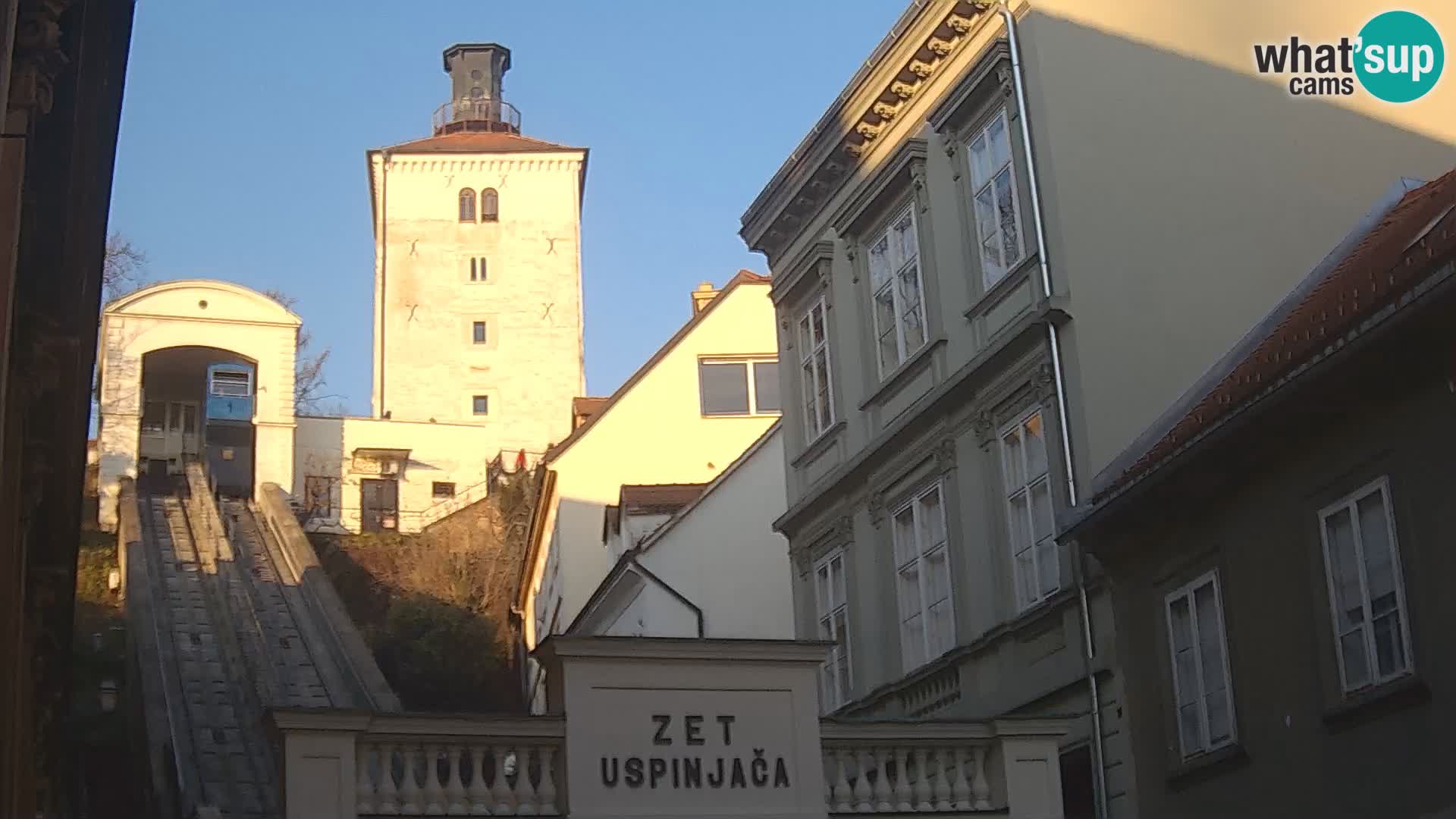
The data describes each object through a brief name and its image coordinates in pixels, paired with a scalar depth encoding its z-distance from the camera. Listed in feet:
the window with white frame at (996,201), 65.72
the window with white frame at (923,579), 70.28
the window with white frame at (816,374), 82.07
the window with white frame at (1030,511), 62.80
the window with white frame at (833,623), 79.15
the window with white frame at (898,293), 73.15
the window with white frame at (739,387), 136.36
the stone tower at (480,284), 247.91
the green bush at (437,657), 143.84
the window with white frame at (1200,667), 54.03
